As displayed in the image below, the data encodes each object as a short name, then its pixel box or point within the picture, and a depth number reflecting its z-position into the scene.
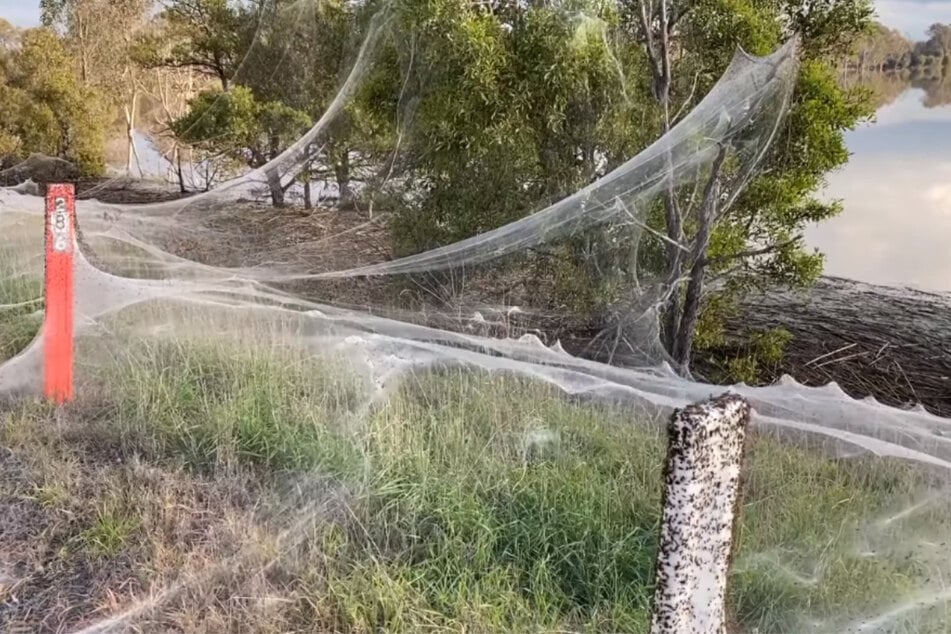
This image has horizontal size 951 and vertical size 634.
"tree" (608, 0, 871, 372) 4.04
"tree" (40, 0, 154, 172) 11.55
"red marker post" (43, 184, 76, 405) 3.19
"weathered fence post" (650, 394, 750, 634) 1.22
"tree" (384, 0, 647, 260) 4.15
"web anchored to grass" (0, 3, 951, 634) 1.97
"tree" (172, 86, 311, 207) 7.16
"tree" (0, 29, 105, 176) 10.82
